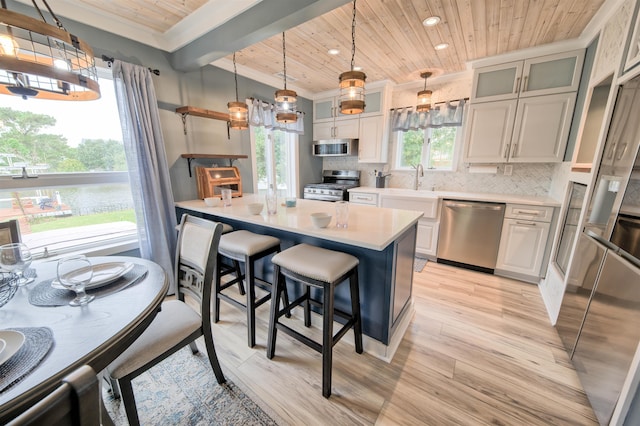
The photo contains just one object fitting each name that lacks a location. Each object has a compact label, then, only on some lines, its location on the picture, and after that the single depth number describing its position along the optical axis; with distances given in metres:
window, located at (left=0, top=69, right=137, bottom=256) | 1.85
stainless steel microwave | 3.96
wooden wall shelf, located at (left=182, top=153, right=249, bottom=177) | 2.62
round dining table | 0.62
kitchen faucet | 3.62
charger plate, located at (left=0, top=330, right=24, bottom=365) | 0.70
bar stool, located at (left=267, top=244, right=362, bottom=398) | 1.34
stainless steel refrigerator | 1.14
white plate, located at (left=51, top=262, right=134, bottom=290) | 1.11
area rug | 1.30
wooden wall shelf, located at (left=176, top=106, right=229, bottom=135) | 2.53
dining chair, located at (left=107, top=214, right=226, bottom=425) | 1.06
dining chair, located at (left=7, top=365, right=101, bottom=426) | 0.36
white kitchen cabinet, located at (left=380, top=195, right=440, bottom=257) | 3.10
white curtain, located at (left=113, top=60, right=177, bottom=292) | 2.18
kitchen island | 1.49
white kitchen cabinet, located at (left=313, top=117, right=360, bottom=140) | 3.94
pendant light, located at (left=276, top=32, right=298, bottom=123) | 1.86
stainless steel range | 3.88
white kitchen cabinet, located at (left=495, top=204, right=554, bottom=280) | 2.57
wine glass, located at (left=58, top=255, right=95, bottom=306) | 1.00
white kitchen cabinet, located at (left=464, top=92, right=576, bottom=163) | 2.54
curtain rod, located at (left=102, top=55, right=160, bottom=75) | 2.07
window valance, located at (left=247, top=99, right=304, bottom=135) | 3.24
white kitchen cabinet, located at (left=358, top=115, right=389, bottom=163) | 3.72
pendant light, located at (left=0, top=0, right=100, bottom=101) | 0.76
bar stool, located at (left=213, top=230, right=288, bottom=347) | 1.71
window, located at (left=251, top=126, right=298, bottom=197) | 3.57
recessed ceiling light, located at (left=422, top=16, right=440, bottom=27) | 2.01
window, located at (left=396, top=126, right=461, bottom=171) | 3.53
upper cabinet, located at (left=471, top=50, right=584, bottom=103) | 2.45
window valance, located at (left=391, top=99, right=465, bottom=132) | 3.26
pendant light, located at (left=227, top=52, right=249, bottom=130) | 2.34
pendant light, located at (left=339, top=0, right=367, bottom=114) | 1.53
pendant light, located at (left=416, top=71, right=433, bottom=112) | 2.96
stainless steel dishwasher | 2.79
